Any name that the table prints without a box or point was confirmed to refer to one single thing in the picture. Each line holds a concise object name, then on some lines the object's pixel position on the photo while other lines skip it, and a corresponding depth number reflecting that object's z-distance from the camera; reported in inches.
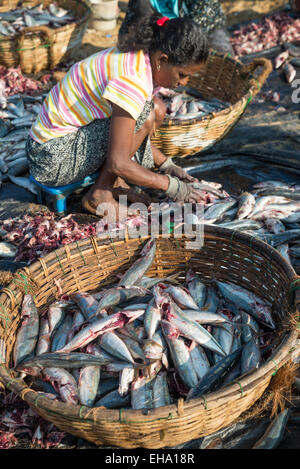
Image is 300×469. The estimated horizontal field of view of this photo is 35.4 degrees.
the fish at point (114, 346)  104.9
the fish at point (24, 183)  181.3
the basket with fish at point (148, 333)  90.9
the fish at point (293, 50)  275.6
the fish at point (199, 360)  106.7
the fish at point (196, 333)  110.7
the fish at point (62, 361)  102.3
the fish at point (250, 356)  104.4
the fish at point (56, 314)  120.0
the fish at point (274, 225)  153.6
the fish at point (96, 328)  109.7
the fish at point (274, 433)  98.8
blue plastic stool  166.1
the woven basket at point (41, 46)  240.8
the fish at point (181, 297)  122.2
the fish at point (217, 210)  160.1
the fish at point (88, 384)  100.7
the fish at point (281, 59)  268.4
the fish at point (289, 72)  253.8
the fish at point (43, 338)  113.3
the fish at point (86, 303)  119.9
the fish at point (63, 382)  100.3
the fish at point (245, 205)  159.0
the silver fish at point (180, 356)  104.7
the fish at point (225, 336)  113.0
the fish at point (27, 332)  110.3
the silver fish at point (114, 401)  101.4
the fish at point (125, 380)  101.8
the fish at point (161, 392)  100.3
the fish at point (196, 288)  127.8
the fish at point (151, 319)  111.7
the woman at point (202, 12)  189.0
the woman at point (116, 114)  134.5
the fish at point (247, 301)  120.0
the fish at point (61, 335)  115.8
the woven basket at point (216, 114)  181.6
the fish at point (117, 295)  118.2
